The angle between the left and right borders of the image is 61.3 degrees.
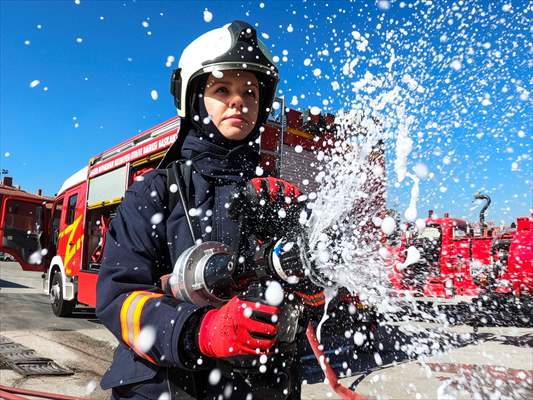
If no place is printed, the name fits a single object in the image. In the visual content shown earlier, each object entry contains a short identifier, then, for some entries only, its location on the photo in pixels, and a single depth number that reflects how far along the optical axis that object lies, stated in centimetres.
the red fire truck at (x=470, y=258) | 779
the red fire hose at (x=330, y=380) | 178
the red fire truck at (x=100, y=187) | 624
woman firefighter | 124
